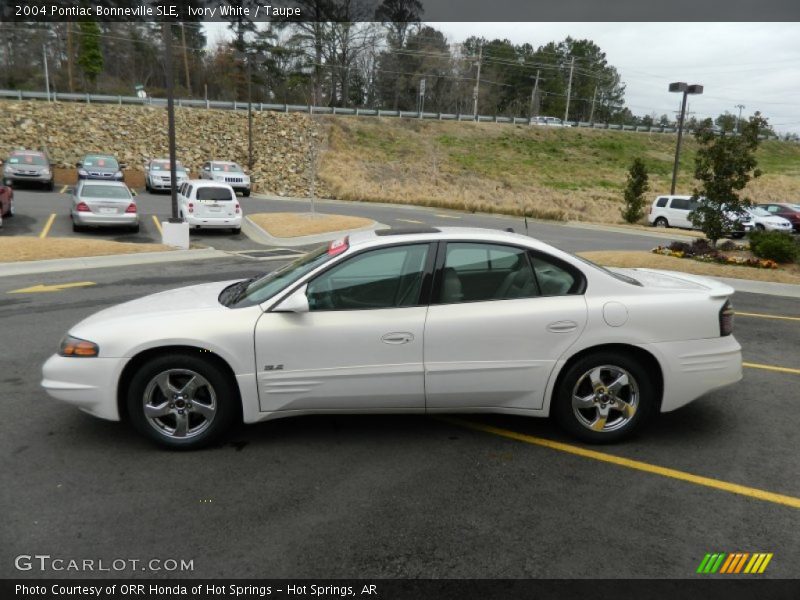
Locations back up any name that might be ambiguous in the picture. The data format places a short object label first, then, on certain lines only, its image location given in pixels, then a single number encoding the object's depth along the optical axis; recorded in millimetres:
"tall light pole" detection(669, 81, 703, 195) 33125
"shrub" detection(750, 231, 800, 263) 13508
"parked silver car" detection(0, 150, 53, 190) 27109
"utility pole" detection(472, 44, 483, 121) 76625
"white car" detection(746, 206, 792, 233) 25656
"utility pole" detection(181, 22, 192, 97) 61125
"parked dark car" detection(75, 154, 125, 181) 26345
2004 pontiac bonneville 4191
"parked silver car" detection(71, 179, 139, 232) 17000
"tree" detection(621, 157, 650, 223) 30062
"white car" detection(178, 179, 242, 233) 18312
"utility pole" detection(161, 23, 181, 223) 14077
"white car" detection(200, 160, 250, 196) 32500
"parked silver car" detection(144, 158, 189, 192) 30031
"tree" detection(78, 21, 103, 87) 57000
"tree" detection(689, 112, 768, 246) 13781
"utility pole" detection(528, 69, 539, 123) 82594
